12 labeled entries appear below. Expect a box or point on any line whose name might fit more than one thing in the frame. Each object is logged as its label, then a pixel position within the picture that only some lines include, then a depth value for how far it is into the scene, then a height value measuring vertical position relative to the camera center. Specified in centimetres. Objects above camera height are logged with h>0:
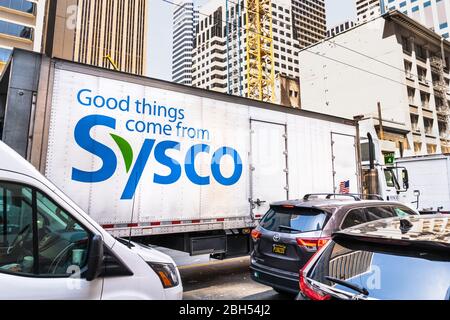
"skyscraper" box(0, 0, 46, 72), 4362 +2512
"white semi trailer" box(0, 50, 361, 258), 496 +101
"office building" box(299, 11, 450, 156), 4309 +1809
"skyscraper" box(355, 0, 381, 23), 13188 +8555
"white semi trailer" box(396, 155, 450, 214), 1283 +94
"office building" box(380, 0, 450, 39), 6988 +4342
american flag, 908 +49
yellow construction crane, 5497 +2583
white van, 225 -32
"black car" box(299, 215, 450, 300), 212 -45
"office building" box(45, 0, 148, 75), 10331 +5637
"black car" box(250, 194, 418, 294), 477 -42
